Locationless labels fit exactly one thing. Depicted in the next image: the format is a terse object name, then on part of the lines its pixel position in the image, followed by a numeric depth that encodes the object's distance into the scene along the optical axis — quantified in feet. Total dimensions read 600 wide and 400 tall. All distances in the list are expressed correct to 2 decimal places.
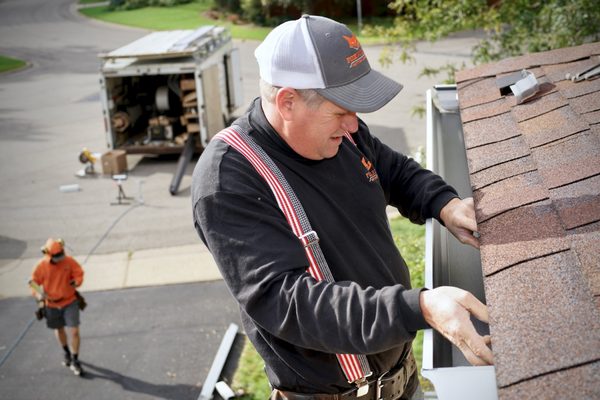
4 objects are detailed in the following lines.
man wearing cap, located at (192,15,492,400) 7.28
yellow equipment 49.62
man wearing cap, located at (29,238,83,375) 26.32
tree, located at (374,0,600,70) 29.50
